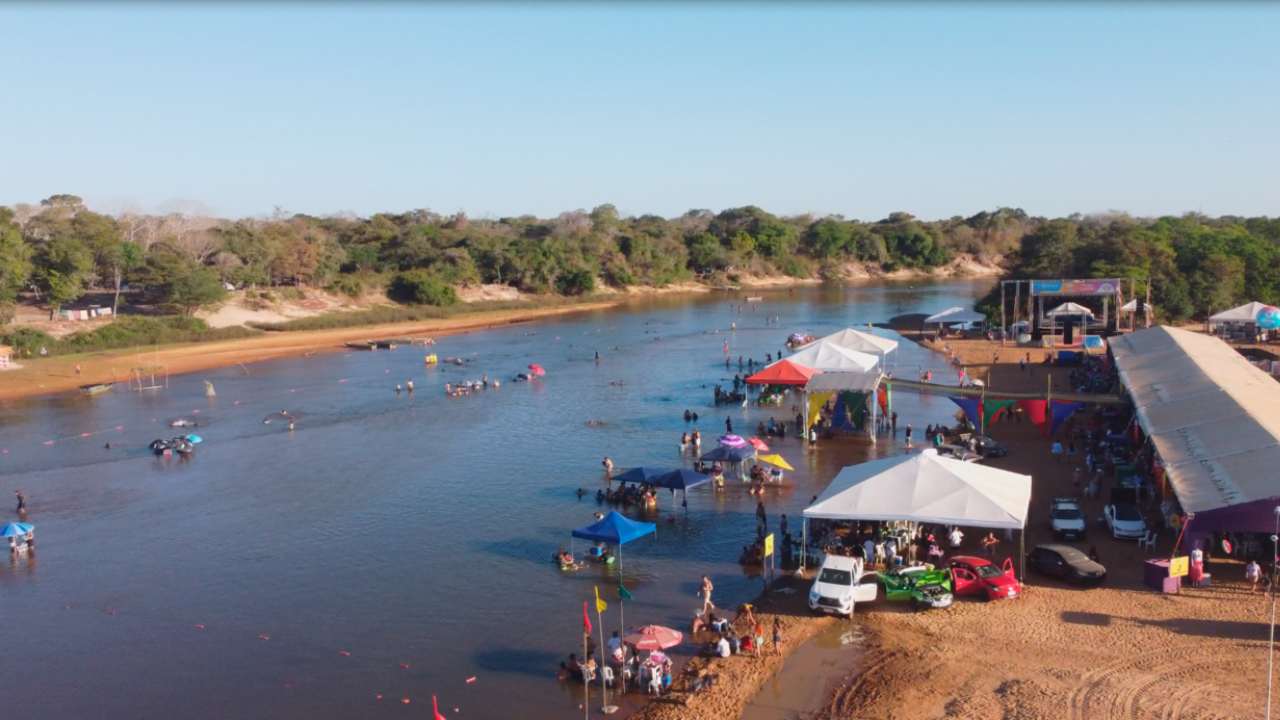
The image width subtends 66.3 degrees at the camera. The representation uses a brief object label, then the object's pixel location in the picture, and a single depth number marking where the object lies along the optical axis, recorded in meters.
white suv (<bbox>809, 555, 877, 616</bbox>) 18.66
